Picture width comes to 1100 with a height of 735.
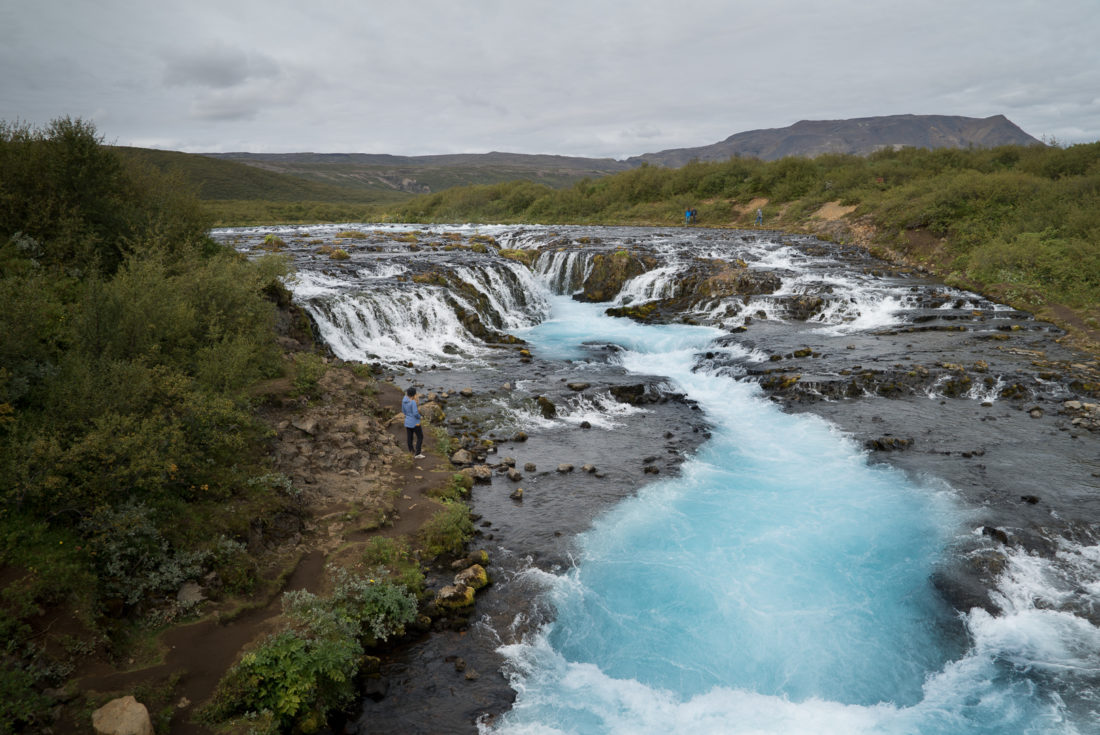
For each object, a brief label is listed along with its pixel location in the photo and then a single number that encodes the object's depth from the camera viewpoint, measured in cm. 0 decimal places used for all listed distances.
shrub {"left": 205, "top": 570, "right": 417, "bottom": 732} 583
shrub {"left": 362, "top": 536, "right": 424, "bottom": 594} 789
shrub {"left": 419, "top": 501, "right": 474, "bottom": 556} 886
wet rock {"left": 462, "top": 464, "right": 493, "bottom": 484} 1134
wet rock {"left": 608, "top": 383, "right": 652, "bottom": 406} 1546
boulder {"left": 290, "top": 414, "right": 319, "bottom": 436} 1102
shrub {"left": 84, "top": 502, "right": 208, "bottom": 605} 652
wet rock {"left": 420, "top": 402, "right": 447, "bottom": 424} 1349
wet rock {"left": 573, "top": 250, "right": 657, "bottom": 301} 2883
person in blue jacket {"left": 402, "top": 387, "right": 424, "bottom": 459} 1135
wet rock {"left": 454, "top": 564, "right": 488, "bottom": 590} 818
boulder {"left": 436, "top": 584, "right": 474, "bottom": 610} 779
